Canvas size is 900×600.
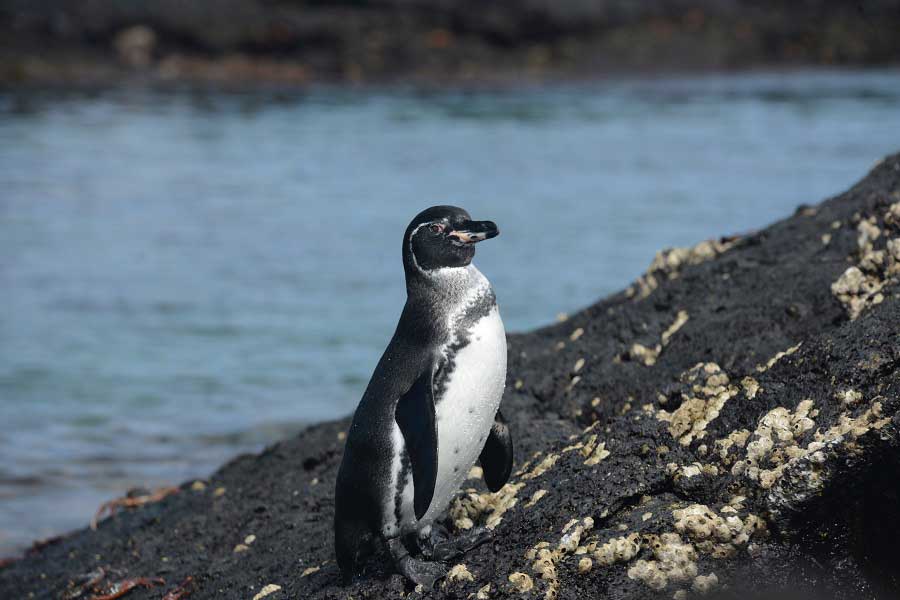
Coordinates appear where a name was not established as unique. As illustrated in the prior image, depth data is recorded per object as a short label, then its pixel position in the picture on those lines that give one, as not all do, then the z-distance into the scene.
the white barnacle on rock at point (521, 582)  7.59
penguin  8.03
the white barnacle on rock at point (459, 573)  7.98
